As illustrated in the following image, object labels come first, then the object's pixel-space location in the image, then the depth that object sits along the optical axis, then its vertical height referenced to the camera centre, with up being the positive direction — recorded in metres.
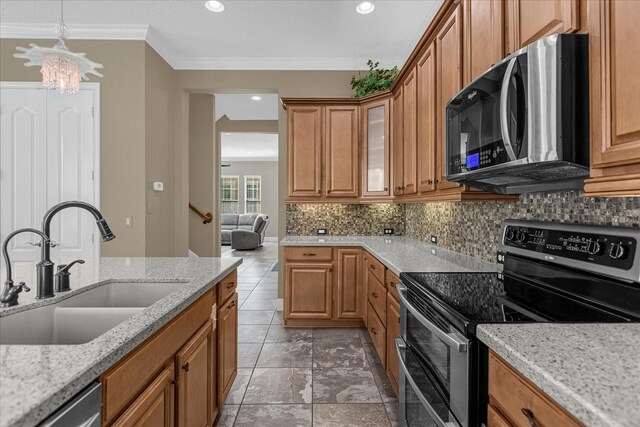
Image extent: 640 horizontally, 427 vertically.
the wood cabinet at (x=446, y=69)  1.90 +0.88
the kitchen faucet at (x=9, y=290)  1.16 -0.27
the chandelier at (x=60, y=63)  2.07 +0.96
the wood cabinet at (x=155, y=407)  0.91 -0.59
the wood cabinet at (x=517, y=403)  0.68 -0.43
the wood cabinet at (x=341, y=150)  3.64 +0.70
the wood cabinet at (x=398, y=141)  3.07 +0.70
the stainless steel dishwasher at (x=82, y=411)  0.63 -0.40
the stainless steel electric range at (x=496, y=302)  1.03 -0.33
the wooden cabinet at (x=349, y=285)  3.35 -0.73
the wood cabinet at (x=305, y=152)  3.66 +0.68
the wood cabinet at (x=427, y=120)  2.27 +0.67
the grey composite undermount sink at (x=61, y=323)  1.16 -0.40
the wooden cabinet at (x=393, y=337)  2.00 -0.80
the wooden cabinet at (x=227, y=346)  1.84 -0.79
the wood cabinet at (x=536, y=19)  1.08 +0.71
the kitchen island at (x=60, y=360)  0.59 -0.33
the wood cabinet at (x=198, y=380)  1.31 -0.73
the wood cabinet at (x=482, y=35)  1.49 +0.87
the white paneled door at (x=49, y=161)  3.33 +0.53
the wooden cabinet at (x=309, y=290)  3.41 -0.79
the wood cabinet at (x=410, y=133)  2.66 +0.67
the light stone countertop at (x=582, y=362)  0.57 -0.32
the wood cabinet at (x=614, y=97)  0.84 +0.31
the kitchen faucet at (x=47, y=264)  1.27 -0.19
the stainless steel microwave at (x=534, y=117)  1.07 +0.35
